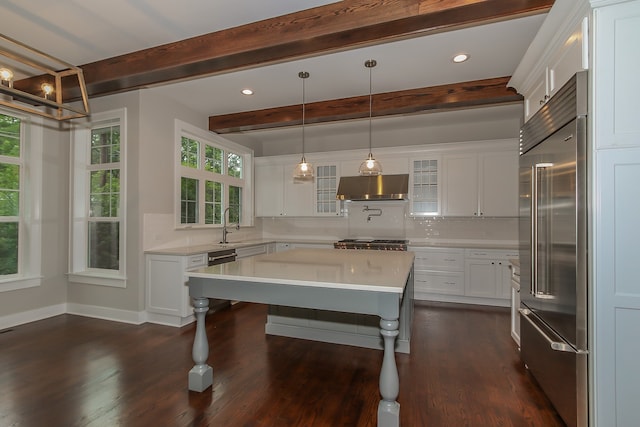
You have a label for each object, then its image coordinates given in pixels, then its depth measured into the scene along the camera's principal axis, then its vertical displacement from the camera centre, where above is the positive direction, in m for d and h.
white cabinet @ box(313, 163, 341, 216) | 5.41 +0.45
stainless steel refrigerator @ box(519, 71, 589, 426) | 1.61 -0.21
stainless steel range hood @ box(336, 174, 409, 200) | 4.72 +0.43
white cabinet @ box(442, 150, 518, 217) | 4.46 +0.46
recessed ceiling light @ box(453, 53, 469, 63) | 2.84 +1.49
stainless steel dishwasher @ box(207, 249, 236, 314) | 3.83 -0.60
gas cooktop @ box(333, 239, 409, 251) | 4.52 -0.46
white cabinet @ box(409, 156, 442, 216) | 4.83 +0.46
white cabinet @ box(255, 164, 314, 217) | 5.61 +0.40
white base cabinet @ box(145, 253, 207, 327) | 3.46 -0.87
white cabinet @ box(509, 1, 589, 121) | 1.71 +1.11
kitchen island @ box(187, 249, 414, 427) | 1.72 -0.48
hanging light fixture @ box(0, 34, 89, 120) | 2.06 +1.37
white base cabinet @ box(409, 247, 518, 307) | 4.24 -0.89
